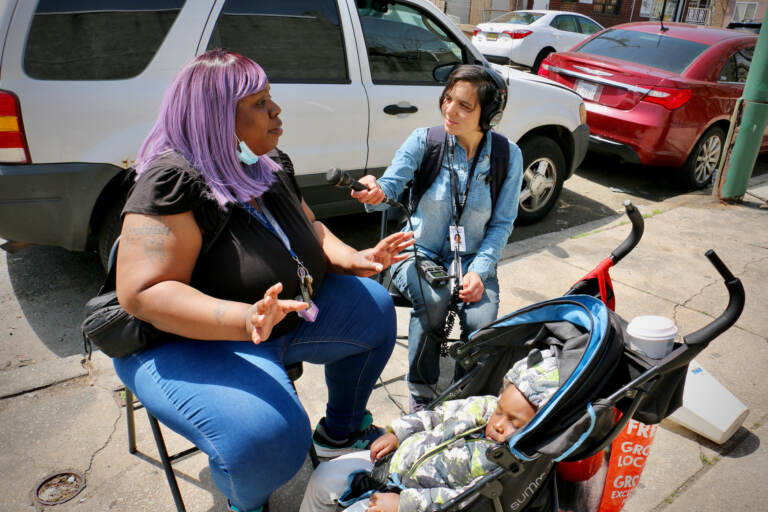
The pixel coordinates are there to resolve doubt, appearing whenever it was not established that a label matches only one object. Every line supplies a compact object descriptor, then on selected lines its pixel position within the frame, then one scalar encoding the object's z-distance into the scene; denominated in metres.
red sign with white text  1.96
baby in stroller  1.69
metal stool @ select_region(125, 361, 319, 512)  2.05
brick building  28.98
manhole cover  2.20
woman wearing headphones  2.57
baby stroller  1.55
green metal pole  5.62
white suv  2.88
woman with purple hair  1.64
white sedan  12.95
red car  6.19
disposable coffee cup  1.64
